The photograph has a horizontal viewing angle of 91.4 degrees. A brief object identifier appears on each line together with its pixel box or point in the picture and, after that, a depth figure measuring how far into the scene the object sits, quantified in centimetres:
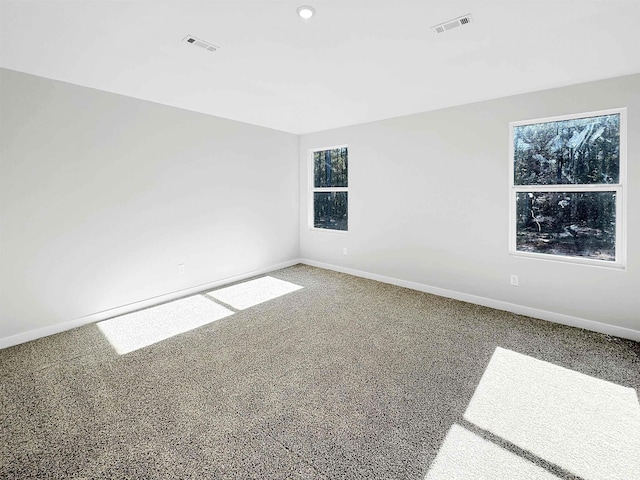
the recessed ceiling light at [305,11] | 186
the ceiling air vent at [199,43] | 221
